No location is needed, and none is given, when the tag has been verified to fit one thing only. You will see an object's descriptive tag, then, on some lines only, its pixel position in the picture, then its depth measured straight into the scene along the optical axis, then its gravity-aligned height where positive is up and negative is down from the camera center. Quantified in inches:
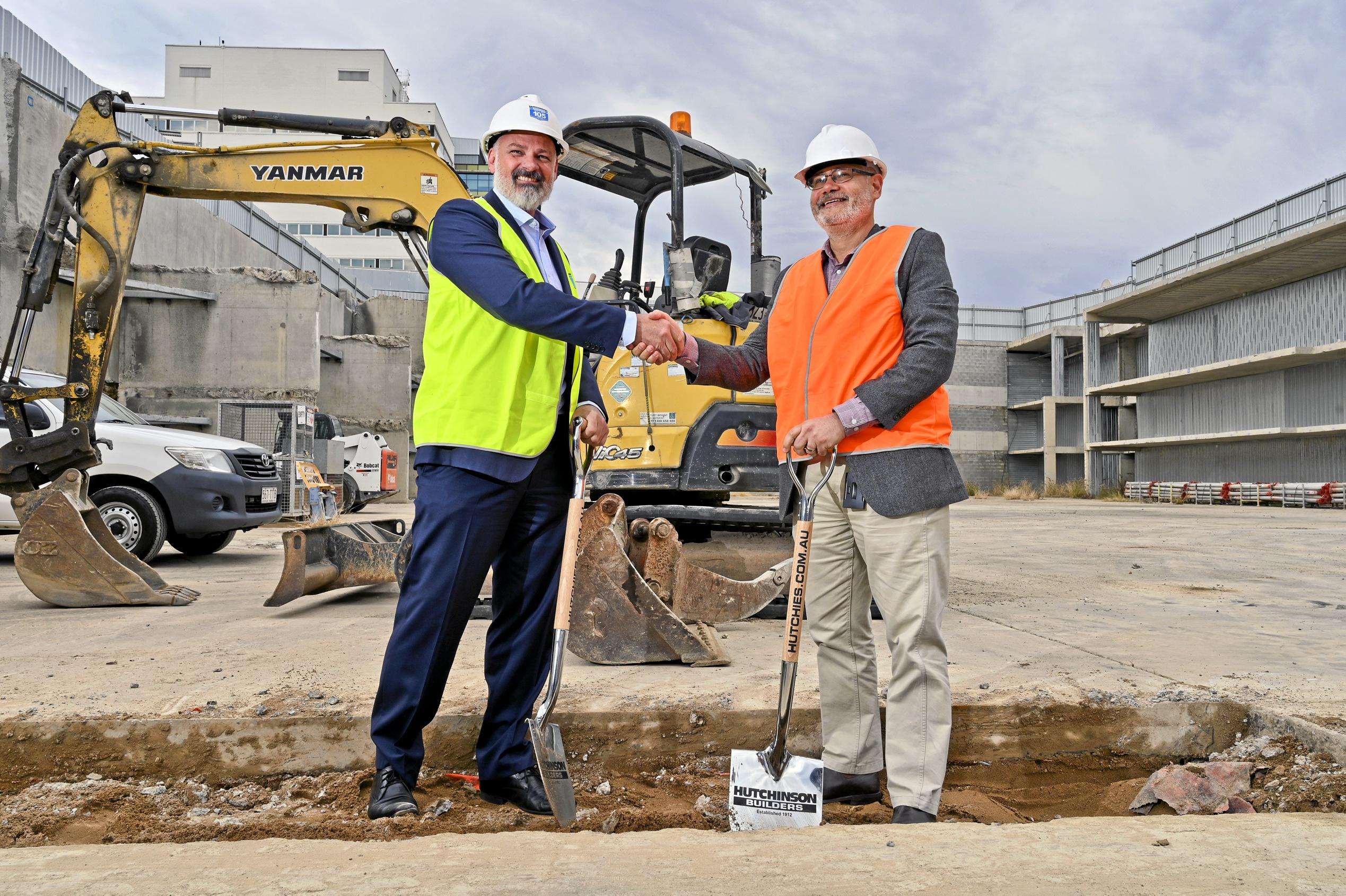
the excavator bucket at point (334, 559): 267.3 -25.8
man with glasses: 114.3 +3.2
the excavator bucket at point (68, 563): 270.1 -26.0
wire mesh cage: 571.5 +27.9
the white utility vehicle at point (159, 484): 367.9 -5.3
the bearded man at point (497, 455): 116.3 +2.2
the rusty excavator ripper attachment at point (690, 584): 216.2 -24.4
